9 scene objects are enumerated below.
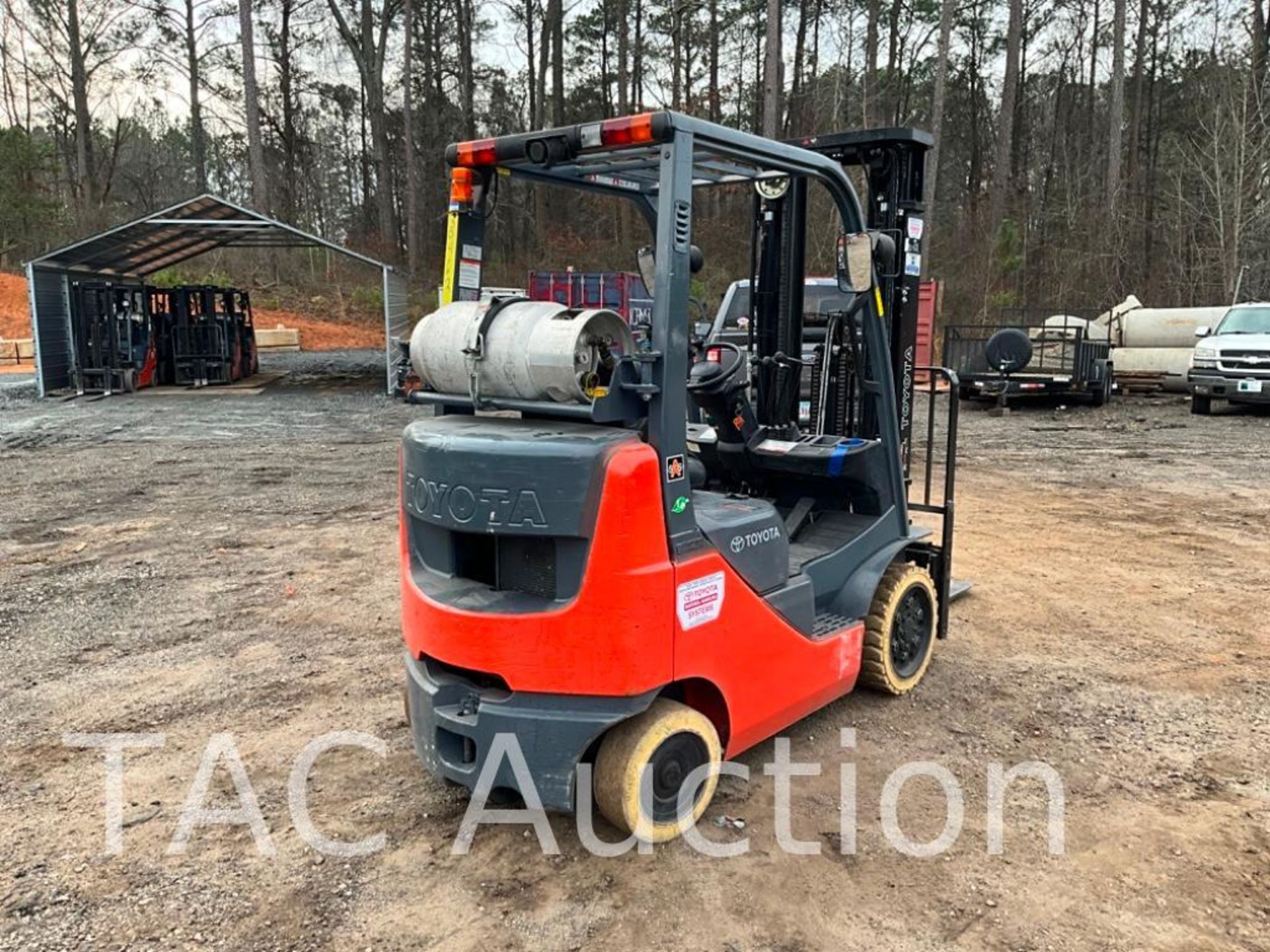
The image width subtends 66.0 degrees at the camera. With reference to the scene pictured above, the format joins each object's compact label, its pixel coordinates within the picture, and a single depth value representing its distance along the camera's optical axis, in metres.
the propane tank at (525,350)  3.31
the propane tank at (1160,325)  20.19
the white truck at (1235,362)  15.95
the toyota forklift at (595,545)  3.28
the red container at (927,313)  19.61
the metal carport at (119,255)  19.59
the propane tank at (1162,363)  20.03
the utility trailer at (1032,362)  17.11
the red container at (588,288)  23.72
